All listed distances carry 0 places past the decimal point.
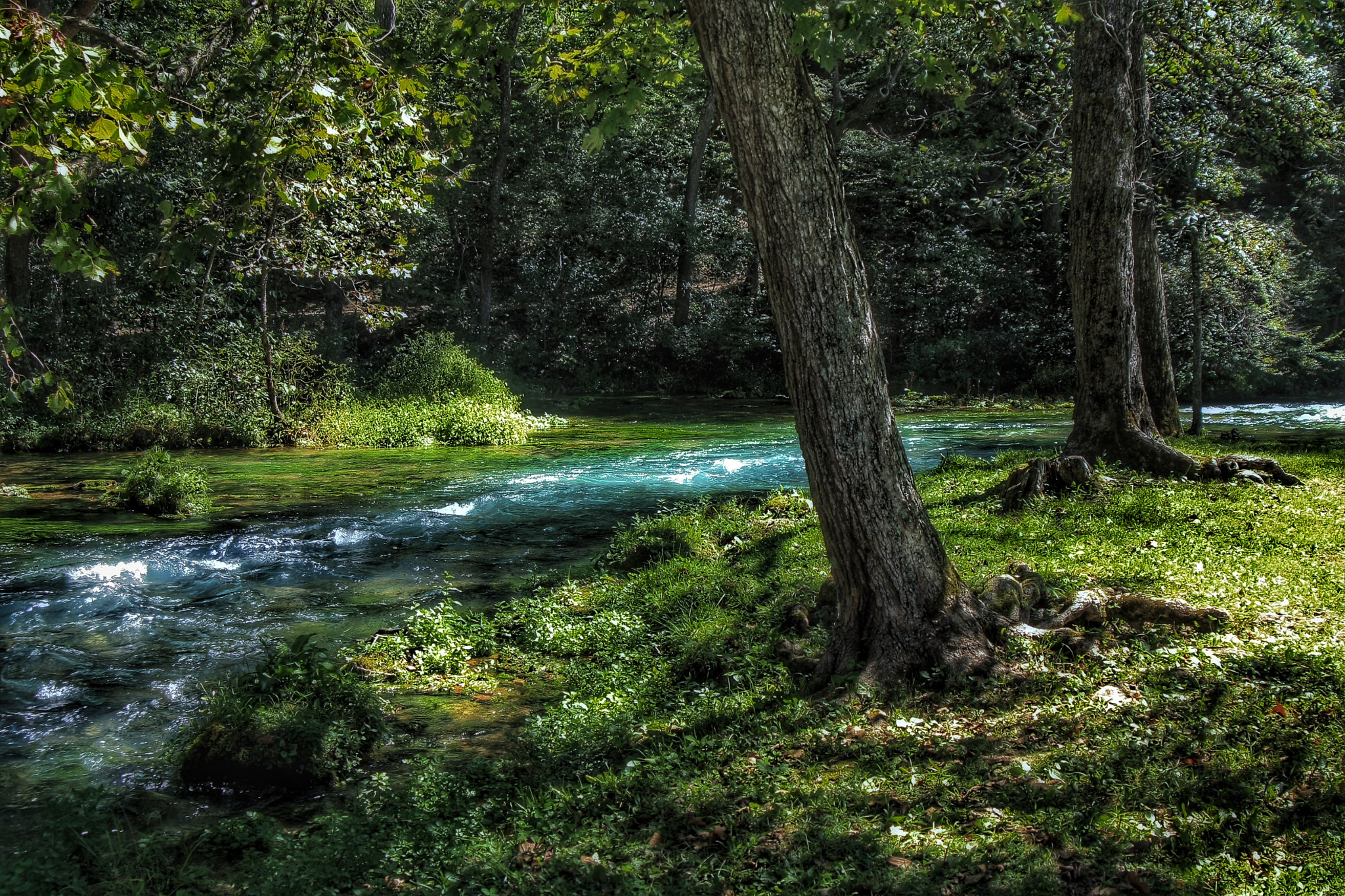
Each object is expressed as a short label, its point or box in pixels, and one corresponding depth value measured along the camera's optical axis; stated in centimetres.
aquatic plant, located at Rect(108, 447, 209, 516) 1127
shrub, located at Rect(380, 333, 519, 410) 2080
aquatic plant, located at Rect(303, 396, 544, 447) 1833
